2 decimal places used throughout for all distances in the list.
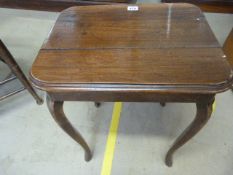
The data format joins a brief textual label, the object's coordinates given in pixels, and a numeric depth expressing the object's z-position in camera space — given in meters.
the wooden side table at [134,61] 0.65
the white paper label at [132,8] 0.98
